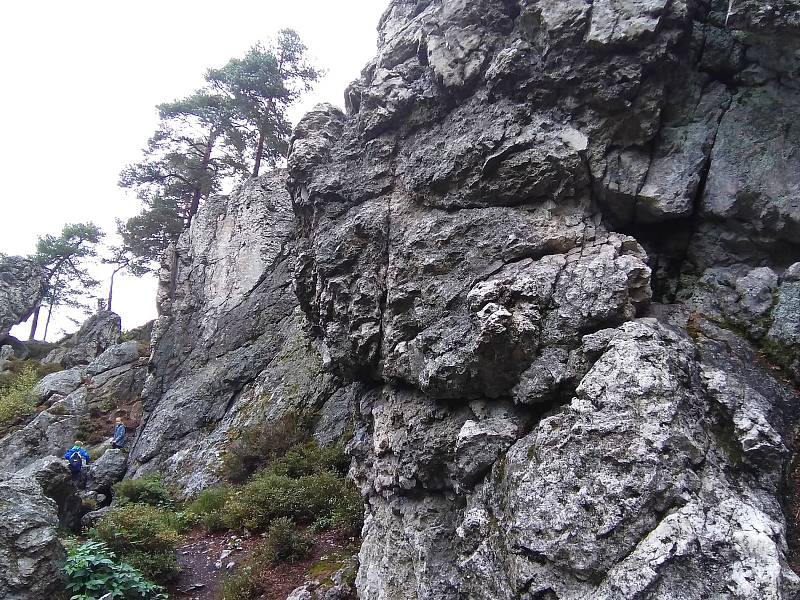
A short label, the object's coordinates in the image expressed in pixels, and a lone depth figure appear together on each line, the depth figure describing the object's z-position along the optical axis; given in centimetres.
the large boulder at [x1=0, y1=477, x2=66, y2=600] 785
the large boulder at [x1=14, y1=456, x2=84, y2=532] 1194
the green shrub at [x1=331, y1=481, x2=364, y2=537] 1045
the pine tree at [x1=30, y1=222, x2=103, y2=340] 3931
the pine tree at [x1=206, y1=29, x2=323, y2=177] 2473
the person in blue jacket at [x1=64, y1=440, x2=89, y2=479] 1571
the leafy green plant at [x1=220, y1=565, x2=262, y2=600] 874
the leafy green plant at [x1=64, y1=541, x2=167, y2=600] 842
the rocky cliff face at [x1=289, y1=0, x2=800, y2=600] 511
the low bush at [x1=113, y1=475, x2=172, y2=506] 1459
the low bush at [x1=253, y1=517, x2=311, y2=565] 979
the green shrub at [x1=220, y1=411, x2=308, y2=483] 1448
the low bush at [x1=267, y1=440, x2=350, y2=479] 1298
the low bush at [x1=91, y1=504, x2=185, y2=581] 966
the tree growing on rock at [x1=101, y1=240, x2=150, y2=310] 3116
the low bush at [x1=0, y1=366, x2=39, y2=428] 2362
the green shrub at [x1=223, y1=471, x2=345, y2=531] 1130
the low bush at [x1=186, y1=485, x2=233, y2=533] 1201
